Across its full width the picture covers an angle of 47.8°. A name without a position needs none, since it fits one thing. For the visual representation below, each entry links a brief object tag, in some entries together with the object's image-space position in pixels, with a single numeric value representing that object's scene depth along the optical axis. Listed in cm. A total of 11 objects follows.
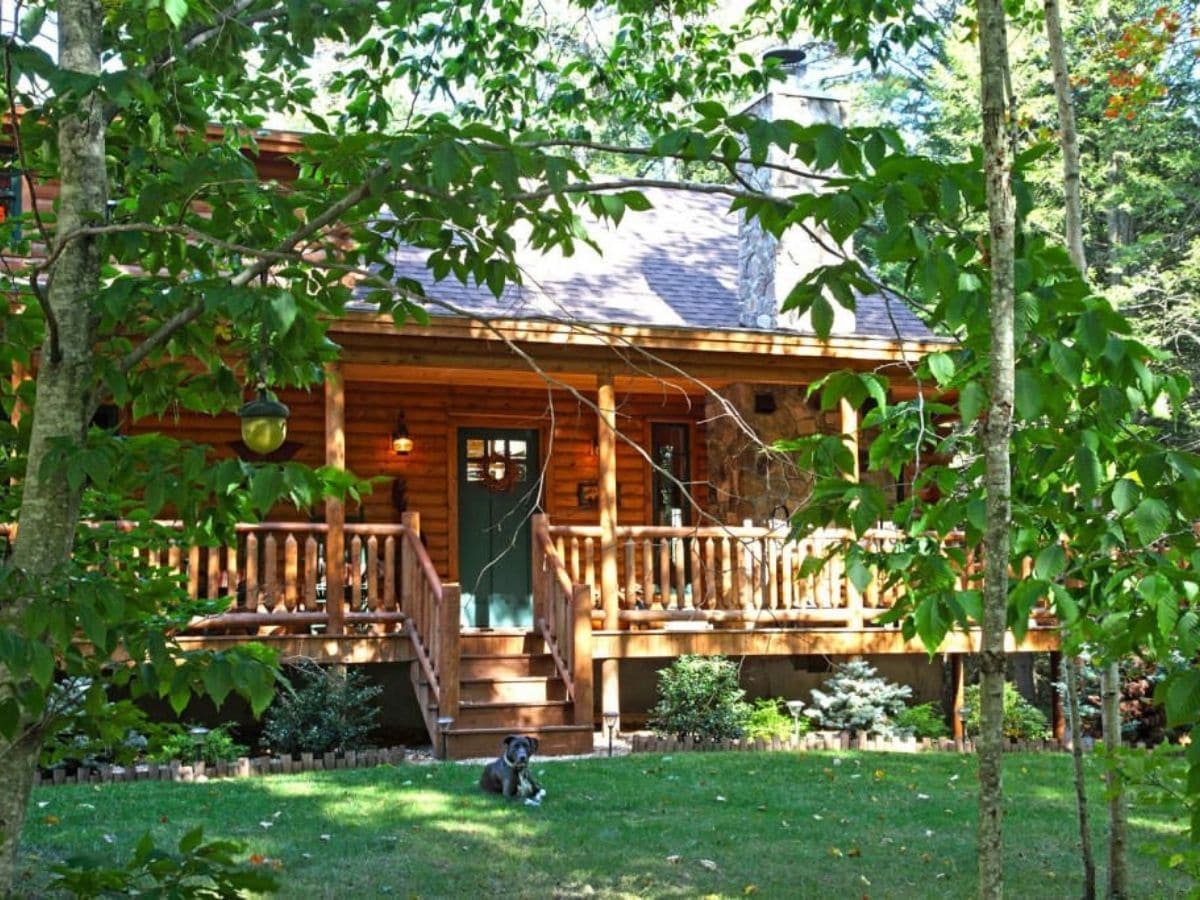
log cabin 1075
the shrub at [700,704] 1104
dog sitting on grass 815
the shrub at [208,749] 964
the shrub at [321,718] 1011
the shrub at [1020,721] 1185
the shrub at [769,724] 1119
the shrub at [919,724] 1170
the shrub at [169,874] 294
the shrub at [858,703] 1164
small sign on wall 1481
